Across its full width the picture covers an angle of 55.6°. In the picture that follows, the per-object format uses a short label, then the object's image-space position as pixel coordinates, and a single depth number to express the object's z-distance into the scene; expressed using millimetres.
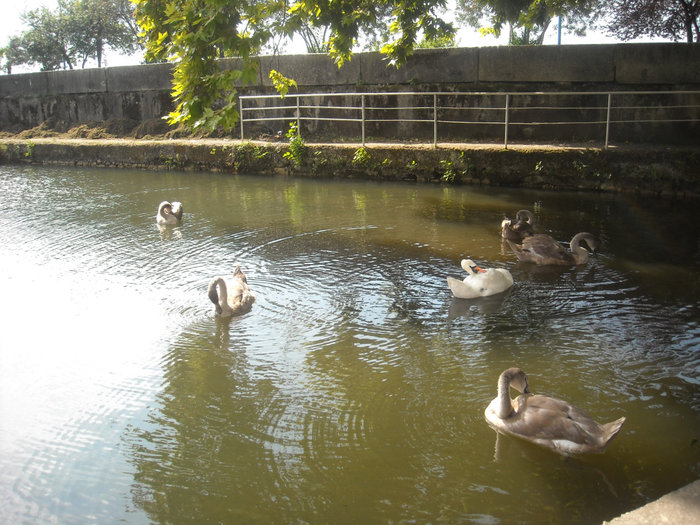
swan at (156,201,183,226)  11711
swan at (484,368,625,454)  4535
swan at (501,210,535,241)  10227
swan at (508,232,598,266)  9000
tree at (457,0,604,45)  16953
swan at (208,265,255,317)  7117
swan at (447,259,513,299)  7762
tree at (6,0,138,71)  30688
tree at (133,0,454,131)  6297
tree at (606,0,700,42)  19000
